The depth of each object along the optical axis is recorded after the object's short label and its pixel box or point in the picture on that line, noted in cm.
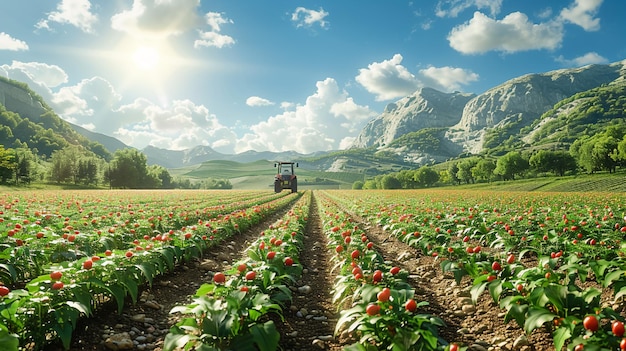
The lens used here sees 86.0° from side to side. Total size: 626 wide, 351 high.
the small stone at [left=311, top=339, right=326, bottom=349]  496
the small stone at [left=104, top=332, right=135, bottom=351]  473
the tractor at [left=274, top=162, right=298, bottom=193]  5303
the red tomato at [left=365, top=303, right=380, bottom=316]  374
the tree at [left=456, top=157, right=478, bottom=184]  11881
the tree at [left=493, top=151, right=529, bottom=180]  10069
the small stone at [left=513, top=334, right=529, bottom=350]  453
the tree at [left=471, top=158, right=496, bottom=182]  10719
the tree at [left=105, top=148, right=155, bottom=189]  9681
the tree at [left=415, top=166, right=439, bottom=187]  13000
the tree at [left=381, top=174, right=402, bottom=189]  13650
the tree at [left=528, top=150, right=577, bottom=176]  9906
